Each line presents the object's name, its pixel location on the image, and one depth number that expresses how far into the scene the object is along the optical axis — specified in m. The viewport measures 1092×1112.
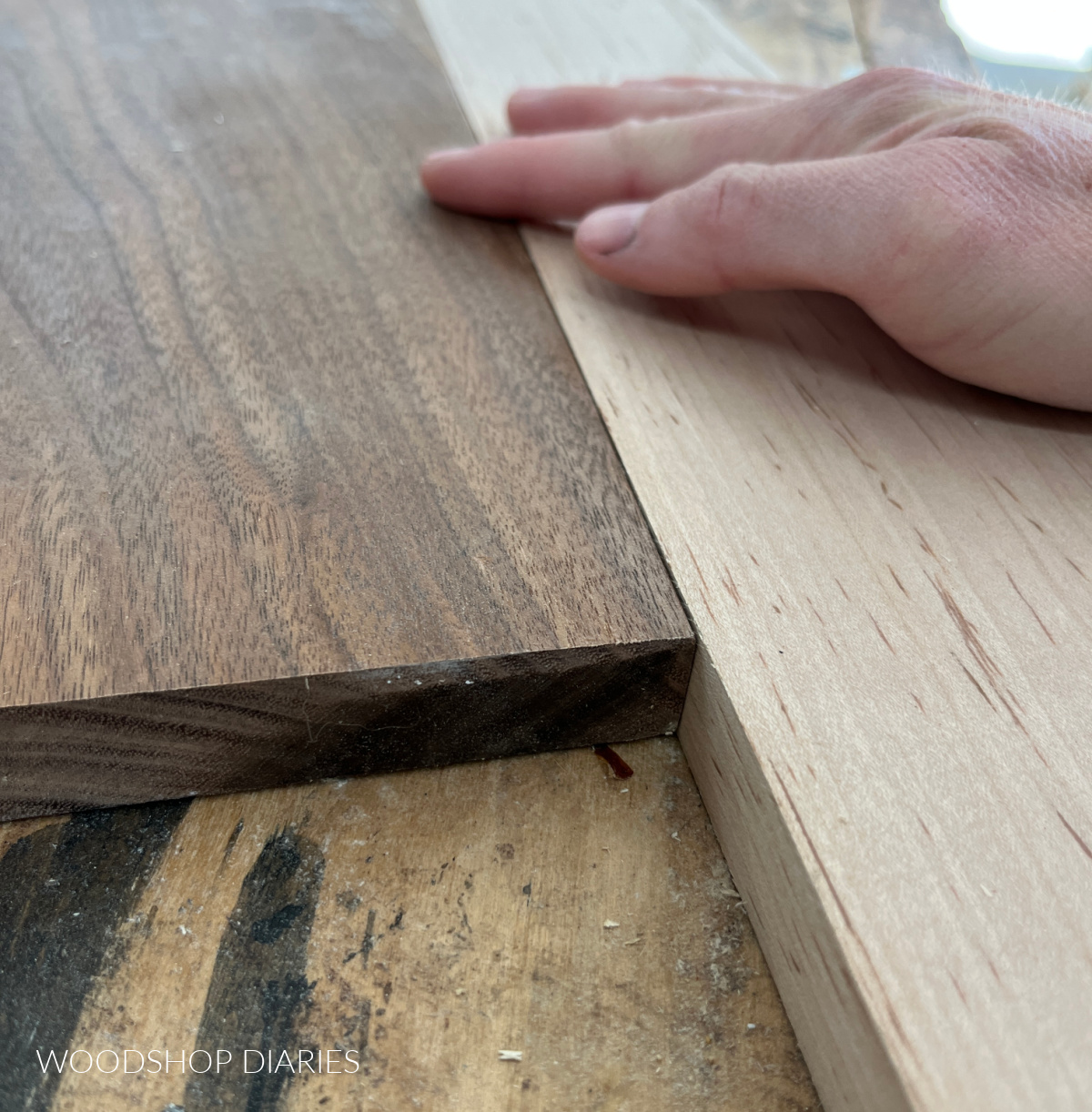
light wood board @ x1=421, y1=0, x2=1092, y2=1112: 0.11
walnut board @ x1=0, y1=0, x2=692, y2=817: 0.14
